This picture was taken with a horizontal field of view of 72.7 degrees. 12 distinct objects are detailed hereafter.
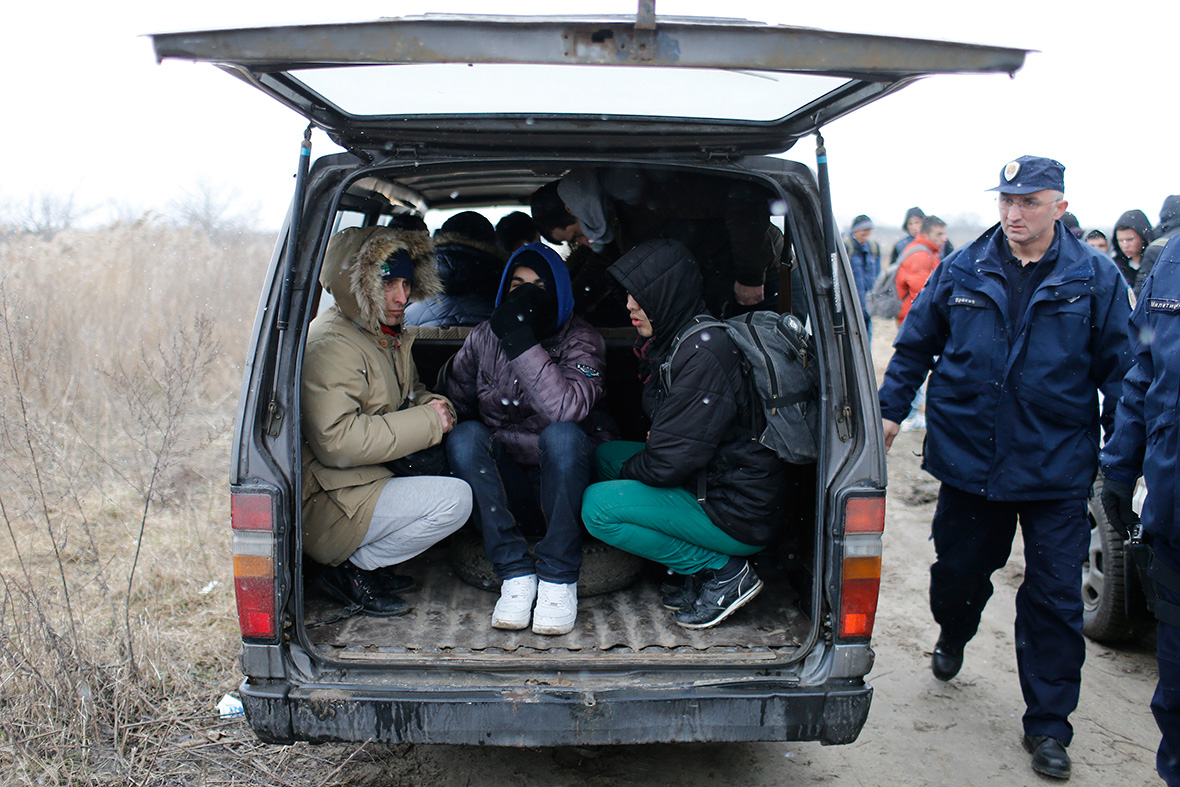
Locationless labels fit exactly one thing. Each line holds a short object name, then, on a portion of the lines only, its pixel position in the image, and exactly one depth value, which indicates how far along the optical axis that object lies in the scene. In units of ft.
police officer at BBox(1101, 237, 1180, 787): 7.30
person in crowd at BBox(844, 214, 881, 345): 31.60
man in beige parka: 8.55
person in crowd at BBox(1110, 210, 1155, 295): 18.71
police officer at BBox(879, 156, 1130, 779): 9.22
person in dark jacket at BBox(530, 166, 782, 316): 10.26
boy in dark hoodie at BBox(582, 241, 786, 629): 8.54
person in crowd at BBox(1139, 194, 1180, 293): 13.17
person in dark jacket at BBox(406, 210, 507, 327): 13.55
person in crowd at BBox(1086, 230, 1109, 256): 24.97
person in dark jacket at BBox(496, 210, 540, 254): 14.73
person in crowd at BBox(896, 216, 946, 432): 26.81
